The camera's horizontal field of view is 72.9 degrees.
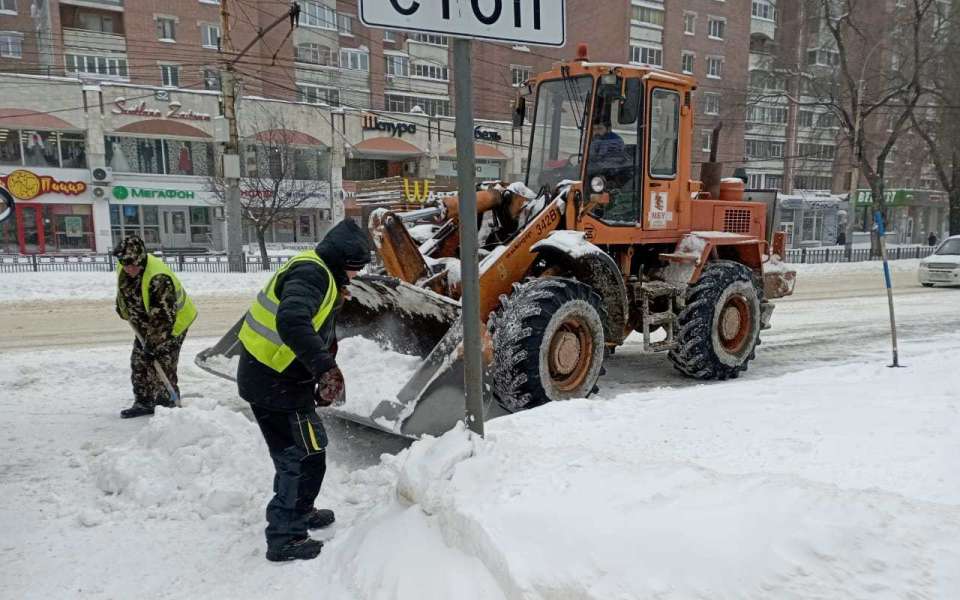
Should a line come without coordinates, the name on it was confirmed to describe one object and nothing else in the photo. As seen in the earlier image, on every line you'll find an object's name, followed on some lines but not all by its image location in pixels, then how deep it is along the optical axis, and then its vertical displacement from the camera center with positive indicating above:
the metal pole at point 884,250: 6.11 -0.26
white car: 15.57 -1.01
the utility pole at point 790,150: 46.12 +5.33
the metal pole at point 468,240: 2.79 -0.06
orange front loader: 5.02 -0.38
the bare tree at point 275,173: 21.88 +2.27
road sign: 2.54 +0.85
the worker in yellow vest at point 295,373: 2.98 -0.69
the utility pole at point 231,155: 16.50 +1.83
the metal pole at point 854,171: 24.75 +2.21
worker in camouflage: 5.27 -0.72
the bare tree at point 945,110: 25.59 +4.57
